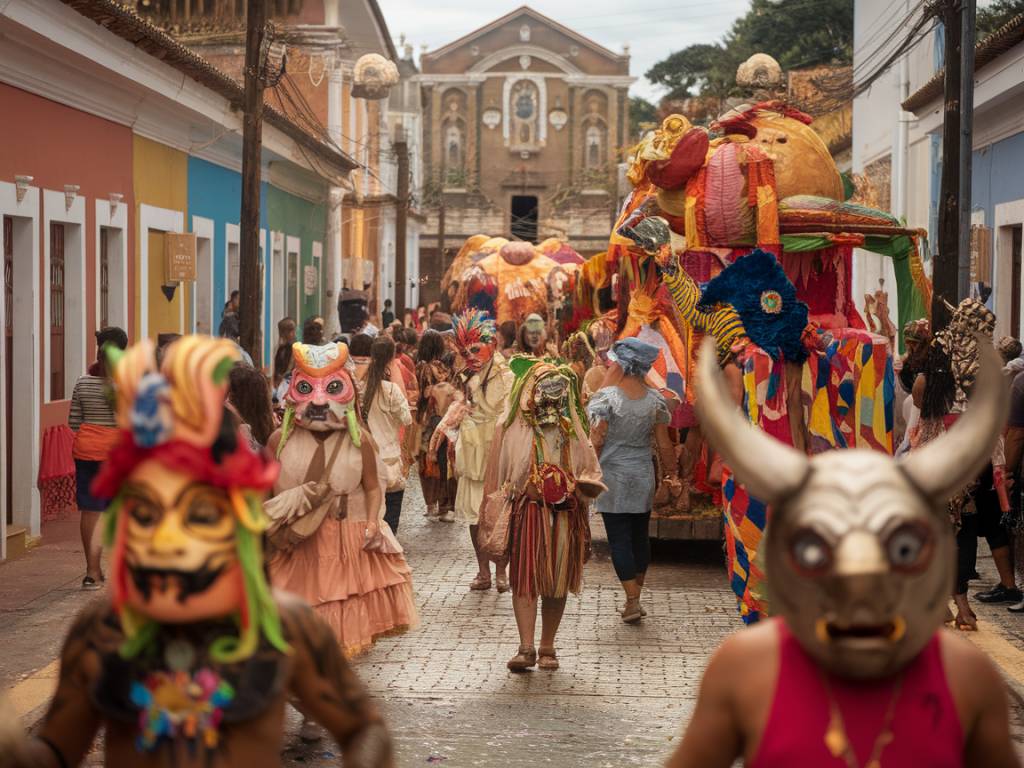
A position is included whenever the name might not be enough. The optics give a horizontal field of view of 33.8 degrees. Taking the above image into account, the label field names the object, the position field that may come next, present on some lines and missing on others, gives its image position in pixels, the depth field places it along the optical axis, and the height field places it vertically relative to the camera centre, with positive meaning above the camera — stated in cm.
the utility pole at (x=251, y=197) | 1731 +109
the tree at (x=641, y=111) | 9119 +1063
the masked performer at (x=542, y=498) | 923 -108
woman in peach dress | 780 -95
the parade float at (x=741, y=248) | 1038 +45
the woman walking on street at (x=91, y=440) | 1143 -96
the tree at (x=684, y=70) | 6556 +952
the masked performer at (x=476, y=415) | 1288 -87
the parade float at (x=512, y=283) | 2831 +35
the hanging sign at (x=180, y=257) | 1922 +50
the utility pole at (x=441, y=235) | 5453 +222
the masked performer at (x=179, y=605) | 330 -60
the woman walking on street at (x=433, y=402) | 1502 -90
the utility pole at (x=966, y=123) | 1490 +167
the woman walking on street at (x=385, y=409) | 1140 -72
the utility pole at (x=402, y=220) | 3581 +177
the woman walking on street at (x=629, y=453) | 1064 -95
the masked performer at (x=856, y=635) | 320 -63
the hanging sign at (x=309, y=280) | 3122 +40
